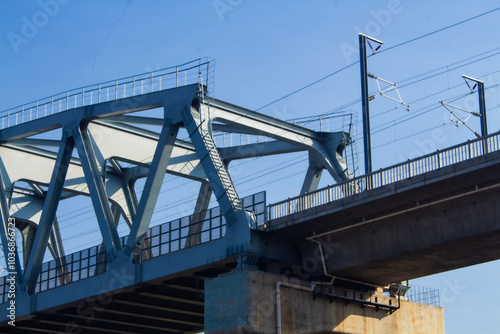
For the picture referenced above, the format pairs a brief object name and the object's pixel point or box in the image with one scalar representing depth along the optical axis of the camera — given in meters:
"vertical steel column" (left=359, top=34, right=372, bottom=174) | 49.59
